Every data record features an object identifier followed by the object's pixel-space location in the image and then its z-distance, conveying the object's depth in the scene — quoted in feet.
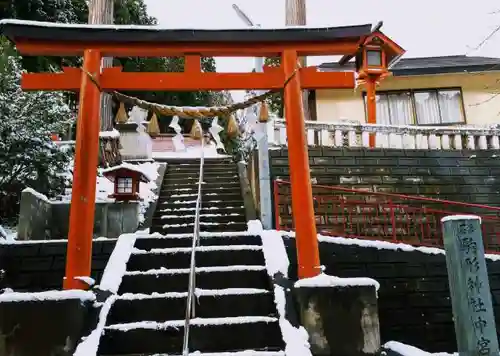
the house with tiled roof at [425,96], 52.70
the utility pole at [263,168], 25.73
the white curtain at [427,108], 53.93
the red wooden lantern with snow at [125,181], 25.61
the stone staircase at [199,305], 15.35
